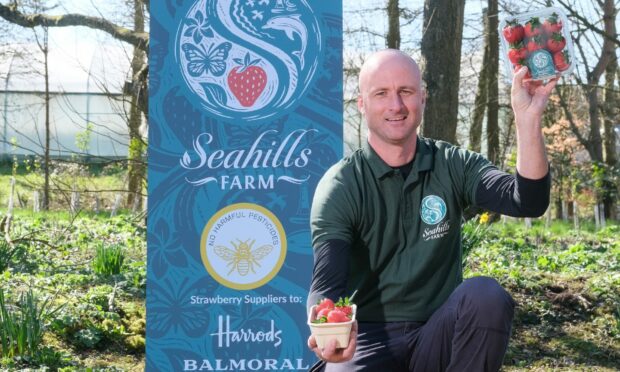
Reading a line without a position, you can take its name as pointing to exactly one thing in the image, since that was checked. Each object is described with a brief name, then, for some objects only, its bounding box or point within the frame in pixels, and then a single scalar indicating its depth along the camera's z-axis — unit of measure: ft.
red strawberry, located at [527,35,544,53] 10.92
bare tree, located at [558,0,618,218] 44.78
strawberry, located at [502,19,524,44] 11.10
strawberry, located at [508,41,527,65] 10.92
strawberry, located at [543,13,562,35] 11.00
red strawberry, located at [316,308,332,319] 9.93
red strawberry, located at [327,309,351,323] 9.82
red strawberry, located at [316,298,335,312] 10.05
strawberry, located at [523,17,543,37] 11.06
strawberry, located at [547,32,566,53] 10.89
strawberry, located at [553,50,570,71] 10.77
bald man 10.71
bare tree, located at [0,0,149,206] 31.42
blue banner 16.57
